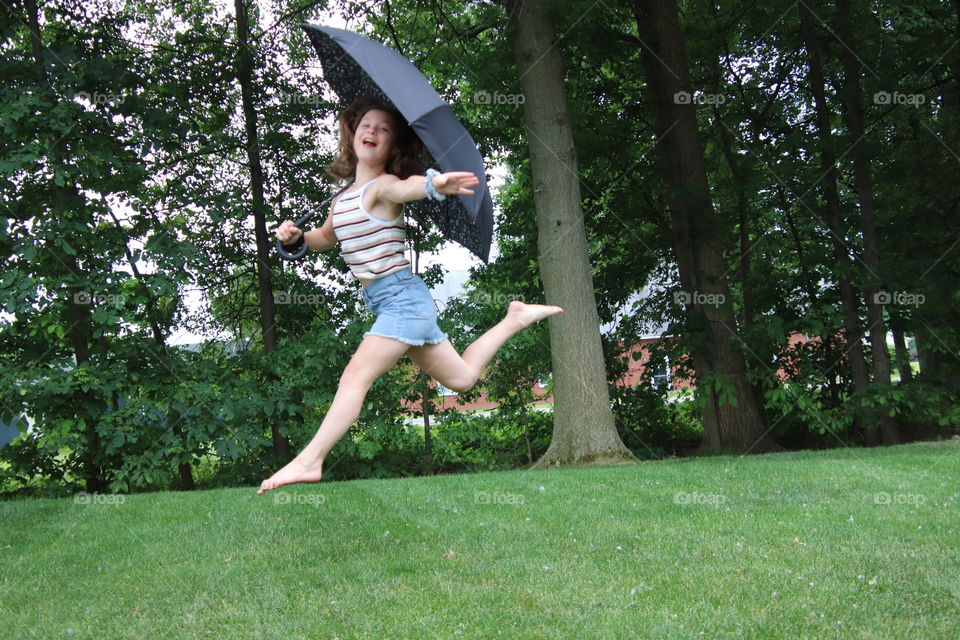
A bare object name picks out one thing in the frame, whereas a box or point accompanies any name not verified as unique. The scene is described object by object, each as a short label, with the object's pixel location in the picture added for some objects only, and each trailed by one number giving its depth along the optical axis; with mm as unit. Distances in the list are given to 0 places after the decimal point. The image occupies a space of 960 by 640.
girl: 3855
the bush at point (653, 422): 13953
